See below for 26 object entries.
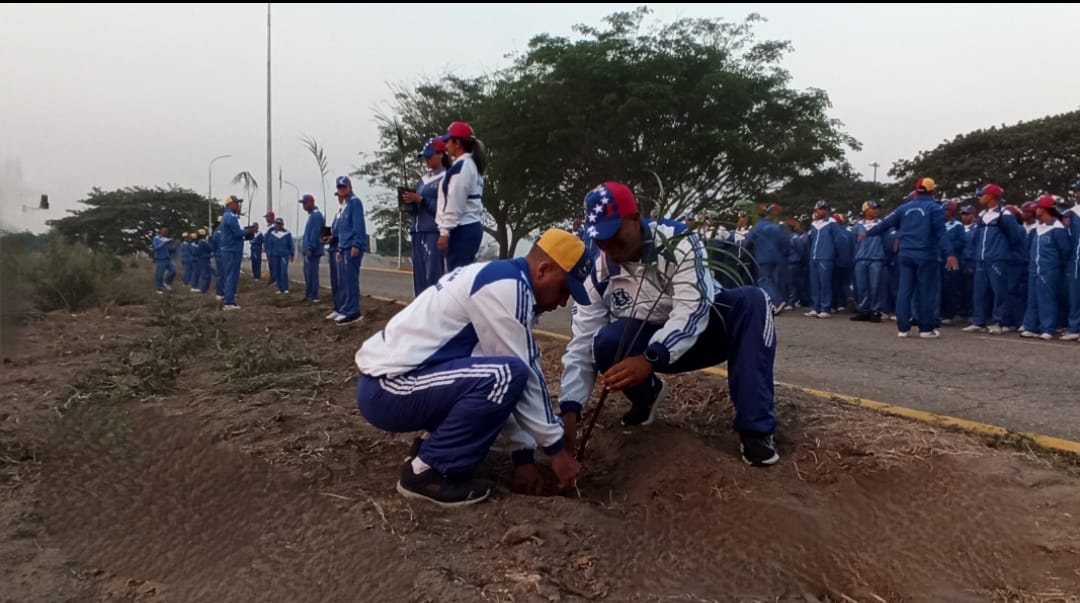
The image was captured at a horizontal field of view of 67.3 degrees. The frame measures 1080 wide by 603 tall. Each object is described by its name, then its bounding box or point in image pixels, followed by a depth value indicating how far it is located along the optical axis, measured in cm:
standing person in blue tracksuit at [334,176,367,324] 950
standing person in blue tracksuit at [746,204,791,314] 1301
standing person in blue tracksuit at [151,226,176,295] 2048
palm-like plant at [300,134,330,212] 747
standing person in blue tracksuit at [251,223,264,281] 1828
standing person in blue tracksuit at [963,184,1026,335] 1015
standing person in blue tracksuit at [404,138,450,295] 702
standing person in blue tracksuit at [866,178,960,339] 883
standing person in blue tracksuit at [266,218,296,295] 1661
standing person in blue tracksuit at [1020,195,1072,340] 935
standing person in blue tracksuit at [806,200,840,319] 1234
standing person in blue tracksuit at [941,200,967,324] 1141
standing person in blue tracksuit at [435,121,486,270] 651
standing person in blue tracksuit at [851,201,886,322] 1145
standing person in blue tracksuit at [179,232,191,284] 2219
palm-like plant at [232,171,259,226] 936
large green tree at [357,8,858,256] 2030
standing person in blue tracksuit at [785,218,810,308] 1371
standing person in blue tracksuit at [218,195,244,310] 1316
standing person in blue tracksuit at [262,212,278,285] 1727
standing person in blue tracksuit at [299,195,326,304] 1334
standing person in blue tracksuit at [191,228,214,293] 1973
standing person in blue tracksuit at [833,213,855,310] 1266
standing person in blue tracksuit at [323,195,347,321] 990
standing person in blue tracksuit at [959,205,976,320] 1120
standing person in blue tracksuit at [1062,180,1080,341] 912
